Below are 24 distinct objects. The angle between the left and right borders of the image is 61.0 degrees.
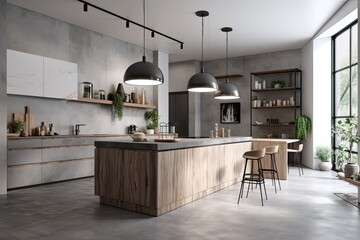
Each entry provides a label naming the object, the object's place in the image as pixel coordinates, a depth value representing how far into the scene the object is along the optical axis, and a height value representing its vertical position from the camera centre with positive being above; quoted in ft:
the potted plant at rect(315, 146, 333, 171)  25.29 -2.94
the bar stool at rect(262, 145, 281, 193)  18.92 -1.70
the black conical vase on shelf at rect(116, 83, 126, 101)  25.66 +2.64
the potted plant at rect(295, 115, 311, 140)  26.86 -0.39
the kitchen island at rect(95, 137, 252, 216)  12.92 -2.37
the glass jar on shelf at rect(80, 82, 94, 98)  23.15 +2.47
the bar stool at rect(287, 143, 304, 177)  23.65 -3.64
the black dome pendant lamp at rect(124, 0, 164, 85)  14.17 +2.30
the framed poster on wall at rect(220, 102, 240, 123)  34.06 +1.16
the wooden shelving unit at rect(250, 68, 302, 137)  30.07 +2.46
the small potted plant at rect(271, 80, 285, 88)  30.29 +3.83
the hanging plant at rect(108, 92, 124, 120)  25.14 +1.67
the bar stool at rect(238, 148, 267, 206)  16.11 -1.68
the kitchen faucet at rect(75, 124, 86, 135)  22.38 -0.50
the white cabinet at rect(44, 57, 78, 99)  20.13 +2.98
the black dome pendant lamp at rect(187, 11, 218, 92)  18.28 +2.37
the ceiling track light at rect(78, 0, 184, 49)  18.29 +7.07
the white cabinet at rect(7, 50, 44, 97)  18.17 +2.98
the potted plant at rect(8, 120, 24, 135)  18.37 -0.24
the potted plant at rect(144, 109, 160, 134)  29.27 +0.32
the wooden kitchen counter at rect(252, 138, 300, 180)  21.61 -2.42
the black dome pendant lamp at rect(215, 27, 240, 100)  20.76 +2.10
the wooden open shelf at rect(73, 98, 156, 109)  22.66 +1.59
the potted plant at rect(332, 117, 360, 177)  15.19 -1.52
